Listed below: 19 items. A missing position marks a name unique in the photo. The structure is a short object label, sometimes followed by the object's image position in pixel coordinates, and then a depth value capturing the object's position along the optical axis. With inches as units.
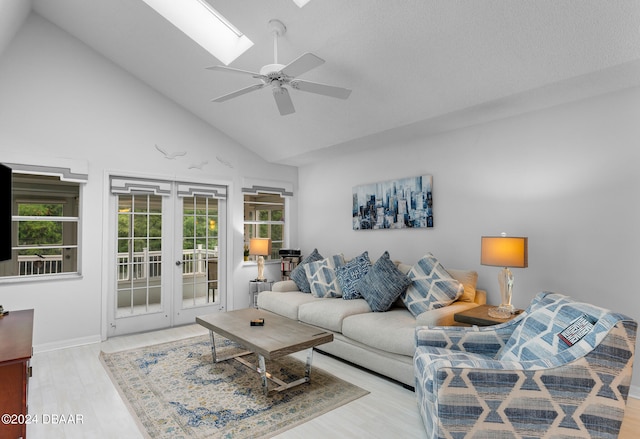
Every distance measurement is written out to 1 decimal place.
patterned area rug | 93.0
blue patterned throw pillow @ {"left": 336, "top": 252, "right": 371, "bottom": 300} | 161.6
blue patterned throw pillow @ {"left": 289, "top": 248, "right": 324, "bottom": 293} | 185.0
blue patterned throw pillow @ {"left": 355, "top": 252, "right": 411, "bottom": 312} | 142.4
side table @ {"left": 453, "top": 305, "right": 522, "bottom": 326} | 109.4
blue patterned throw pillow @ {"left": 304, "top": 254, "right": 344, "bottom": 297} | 169.8
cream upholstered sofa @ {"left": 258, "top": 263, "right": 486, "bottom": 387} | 115.1
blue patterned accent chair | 65.4
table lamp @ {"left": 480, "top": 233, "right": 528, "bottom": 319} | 113.2
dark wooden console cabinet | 77.7
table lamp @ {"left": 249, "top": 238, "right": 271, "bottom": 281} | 203.9
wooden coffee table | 105.5
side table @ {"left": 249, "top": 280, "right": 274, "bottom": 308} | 206.7
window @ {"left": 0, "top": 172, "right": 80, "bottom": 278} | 155.9
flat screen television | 113.8
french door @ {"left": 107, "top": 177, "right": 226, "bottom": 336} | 177.3
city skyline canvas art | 162.4
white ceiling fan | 97.1
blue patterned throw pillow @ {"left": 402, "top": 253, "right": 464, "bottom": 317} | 132.1
